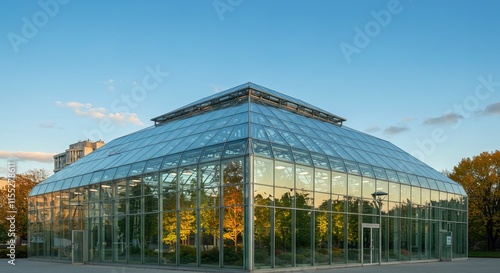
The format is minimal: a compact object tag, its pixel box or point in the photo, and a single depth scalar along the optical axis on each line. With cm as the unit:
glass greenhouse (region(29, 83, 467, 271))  2511
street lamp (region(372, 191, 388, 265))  3225
